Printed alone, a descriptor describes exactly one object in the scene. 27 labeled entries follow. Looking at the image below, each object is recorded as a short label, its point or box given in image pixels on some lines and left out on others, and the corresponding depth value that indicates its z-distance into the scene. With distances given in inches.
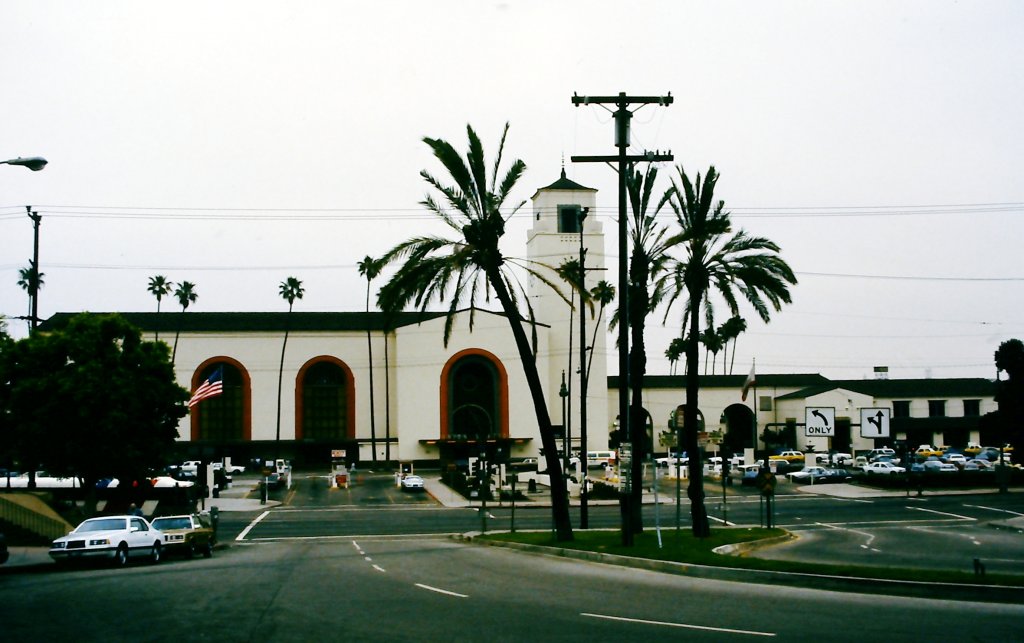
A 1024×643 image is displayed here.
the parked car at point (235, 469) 3473.9
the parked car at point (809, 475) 2897.9
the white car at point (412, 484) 2908.5
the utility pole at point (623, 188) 1119.0
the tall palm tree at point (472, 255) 1238.9
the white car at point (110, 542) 1084.5
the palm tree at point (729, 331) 4133.9
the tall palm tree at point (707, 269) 1318.9
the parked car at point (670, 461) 3288.6
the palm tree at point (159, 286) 3788.1
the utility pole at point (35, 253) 2018.9
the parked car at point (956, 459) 3041.8
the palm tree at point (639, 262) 1315.9
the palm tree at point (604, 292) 3538.4
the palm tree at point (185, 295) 3873.3
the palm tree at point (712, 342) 4089.3
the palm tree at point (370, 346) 3821.4
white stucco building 3914.9
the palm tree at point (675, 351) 5025.6
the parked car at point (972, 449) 3988.7
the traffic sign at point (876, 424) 1667.1
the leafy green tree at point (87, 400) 1685.5
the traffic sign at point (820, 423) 1545.3
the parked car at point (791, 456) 3518.2
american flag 1978.3
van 3656.5
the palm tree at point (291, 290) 3998.5
